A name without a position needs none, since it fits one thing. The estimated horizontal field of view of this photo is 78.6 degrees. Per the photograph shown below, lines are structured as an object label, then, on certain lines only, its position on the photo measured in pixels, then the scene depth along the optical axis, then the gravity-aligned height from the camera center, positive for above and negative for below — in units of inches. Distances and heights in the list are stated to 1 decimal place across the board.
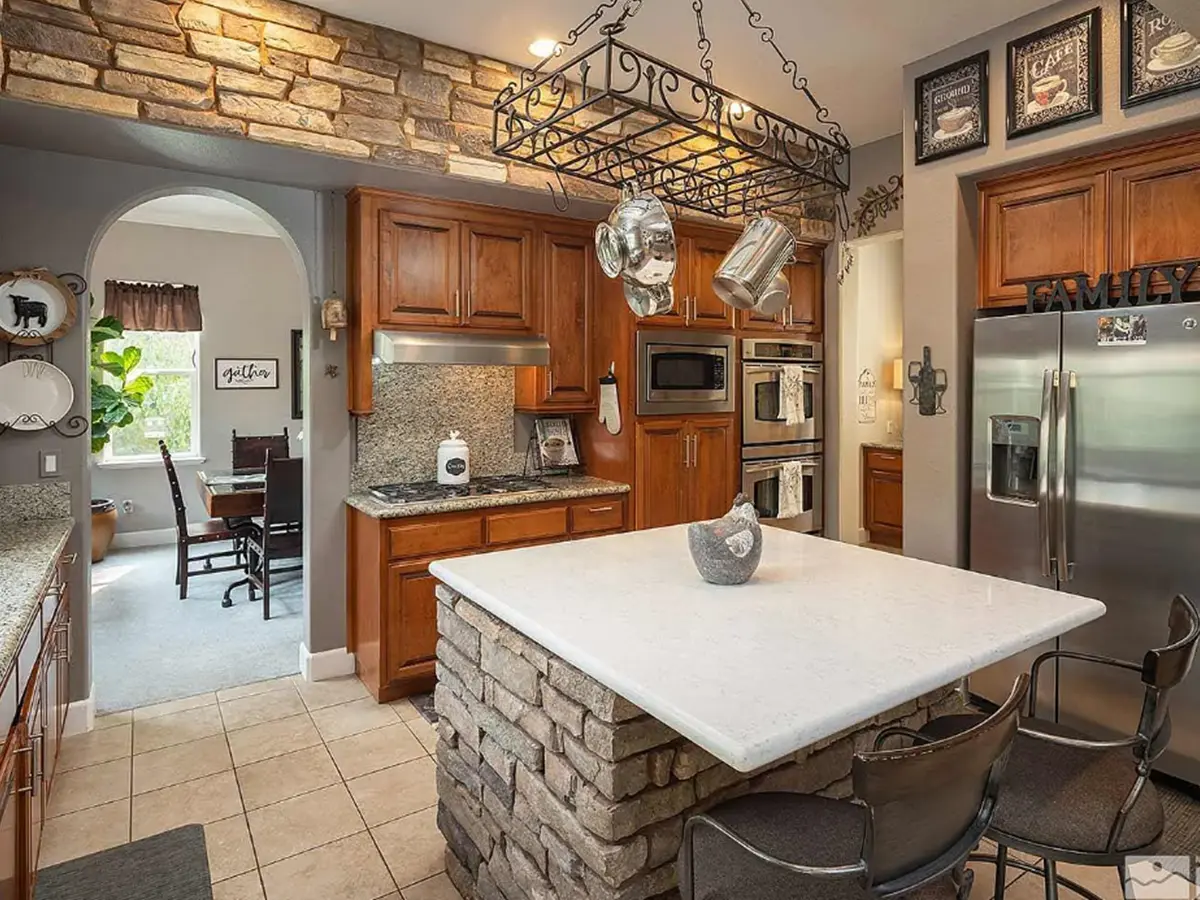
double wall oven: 178.5 +0.5
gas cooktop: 140.1 -11.1
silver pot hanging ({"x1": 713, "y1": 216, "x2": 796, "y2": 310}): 73.4 +17.7
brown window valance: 254.1 +46.3
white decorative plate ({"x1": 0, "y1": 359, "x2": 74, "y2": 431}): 114.5 +6.9
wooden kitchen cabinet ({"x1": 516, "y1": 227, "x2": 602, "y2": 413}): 158.4 +23.7
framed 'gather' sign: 276.8 +24.0
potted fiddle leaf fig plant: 227.0 +13.9
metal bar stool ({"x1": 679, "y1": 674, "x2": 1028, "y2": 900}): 41.9 -27.0
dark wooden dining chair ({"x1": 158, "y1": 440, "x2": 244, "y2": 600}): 199.3 -27.1
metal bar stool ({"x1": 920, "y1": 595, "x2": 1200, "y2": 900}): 55.8 -29.9
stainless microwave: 160.2 +13.6
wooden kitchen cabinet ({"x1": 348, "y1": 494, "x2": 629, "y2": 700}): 131.9 -26.3
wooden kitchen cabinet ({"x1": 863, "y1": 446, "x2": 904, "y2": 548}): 226.7 -20.5
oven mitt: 160.4 +6.2
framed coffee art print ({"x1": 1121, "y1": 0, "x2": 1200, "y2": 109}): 97.4 +50.7
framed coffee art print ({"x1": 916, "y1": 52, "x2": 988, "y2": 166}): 121.3 +54.9
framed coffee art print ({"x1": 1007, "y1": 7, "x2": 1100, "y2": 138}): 107.2 +53.9
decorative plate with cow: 112.7 +20.5
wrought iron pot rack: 56.5 +28.0
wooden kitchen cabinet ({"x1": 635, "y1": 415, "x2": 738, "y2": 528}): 162.2 -8.4
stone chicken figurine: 75.2 -11.9
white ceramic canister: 151.9 -5.7
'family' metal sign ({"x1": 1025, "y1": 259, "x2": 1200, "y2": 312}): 102.0 +20.8
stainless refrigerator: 99.3 -7.6
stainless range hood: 134.2 +16.5
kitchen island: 50.8 -18.1
